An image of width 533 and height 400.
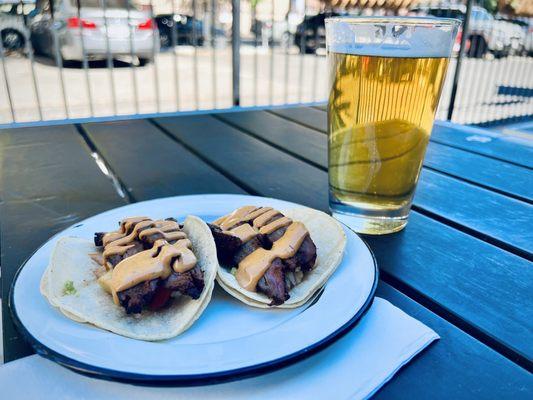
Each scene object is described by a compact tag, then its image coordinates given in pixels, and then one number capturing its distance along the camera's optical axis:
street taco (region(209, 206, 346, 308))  0.44
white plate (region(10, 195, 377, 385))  0.34
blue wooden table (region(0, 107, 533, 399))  0.42
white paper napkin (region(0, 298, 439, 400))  0.36
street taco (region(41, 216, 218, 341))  0.40
